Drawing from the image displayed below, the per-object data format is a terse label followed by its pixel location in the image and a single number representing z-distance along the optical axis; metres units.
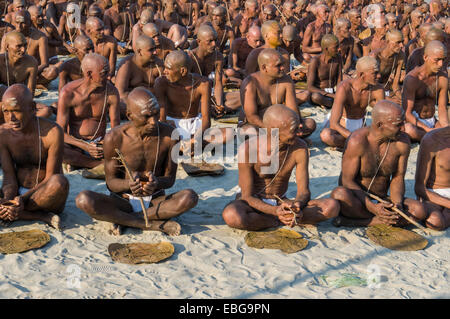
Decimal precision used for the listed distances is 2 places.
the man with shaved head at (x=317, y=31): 13.48
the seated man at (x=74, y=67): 9.05
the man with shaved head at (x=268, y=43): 9.49
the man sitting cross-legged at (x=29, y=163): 5.62
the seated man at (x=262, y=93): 7.68
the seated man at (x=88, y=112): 7.27
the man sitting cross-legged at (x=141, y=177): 5.60
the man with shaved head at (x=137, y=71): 8.86
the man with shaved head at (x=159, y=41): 10.05
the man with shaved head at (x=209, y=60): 9.48
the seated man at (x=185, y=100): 7.76
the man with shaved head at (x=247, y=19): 14.55
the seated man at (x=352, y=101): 7.96
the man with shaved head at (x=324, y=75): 10.30
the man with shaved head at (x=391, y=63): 10.30
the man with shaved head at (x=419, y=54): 10.20
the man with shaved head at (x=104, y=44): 10.52
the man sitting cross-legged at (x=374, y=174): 5.89
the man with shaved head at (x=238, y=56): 11.69
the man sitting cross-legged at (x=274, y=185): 5.66
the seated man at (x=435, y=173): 6.07
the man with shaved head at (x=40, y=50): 10.48
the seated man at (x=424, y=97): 8.35
